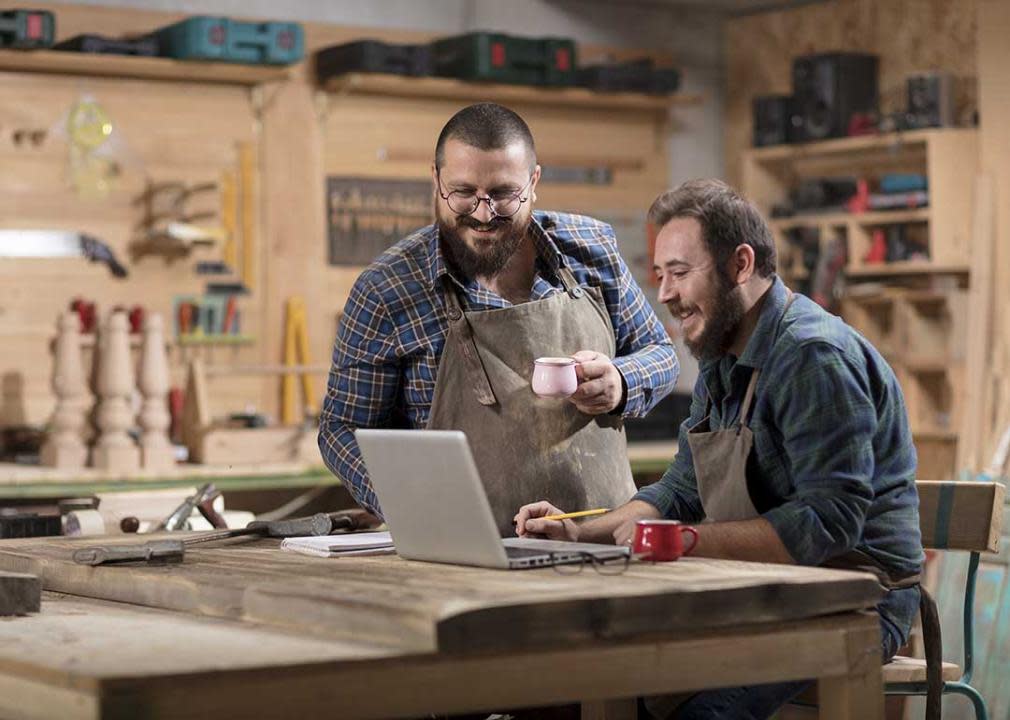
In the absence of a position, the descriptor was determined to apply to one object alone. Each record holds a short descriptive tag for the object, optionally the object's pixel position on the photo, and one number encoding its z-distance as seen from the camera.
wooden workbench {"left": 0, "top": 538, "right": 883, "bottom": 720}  3.43
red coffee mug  4.26
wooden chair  5.30
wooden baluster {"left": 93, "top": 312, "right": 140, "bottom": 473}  9.17
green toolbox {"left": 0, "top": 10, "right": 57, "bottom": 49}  9.35
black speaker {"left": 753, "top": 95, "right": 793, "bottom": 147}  11.62
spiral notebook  4.65
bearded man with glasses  5.55
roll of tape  6.07
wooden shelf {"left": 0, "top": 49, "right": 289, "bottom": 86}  9.60
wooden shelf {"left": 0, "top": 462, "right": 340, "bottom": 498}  8.77
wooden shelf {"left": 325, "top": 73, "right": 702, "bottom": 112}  10.64
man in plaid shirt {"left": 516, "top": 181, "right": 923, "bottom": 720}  4.35
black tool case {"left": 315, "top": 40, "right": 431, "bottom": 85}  10.38
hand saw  9.86
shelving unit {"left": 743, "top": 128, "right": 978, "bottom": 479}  10.68
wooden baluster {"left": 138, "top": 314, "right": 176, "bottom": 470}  9.27
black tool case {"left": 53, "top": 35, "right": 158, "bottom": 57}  9.67
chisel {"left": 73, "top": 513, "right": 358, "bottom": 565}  4.66
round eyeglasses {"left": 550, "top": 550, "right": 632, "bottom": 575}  4.17
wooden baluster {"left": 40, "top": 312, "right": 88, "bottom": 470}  9.16
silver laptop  3.98
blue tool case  9.78
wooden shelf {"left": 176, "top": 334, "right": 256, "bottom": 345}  10.24
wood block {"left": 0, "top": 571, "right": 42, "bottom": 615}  4.23
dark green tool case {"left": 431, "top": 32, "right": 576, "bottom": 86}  10.65
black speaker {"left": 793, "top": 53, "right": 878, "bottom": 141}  11.32
